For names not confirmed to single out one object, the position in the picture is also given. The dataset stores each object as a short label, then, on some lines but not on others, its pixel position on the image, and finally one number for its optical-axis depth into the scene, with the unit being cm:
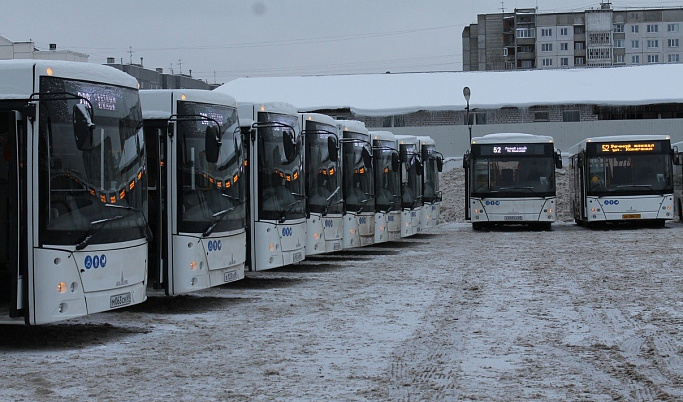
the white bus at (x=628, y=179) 3347
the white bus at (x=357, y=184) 2273
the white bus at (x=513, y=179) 3359
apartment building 12019
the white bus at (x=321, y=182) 1922
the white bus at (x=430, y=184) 3203
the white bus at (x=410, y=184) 2903
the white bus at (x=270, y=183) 1623
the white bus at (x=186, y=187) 1303
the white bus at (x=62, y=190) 1003
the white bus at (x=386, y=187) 2562
